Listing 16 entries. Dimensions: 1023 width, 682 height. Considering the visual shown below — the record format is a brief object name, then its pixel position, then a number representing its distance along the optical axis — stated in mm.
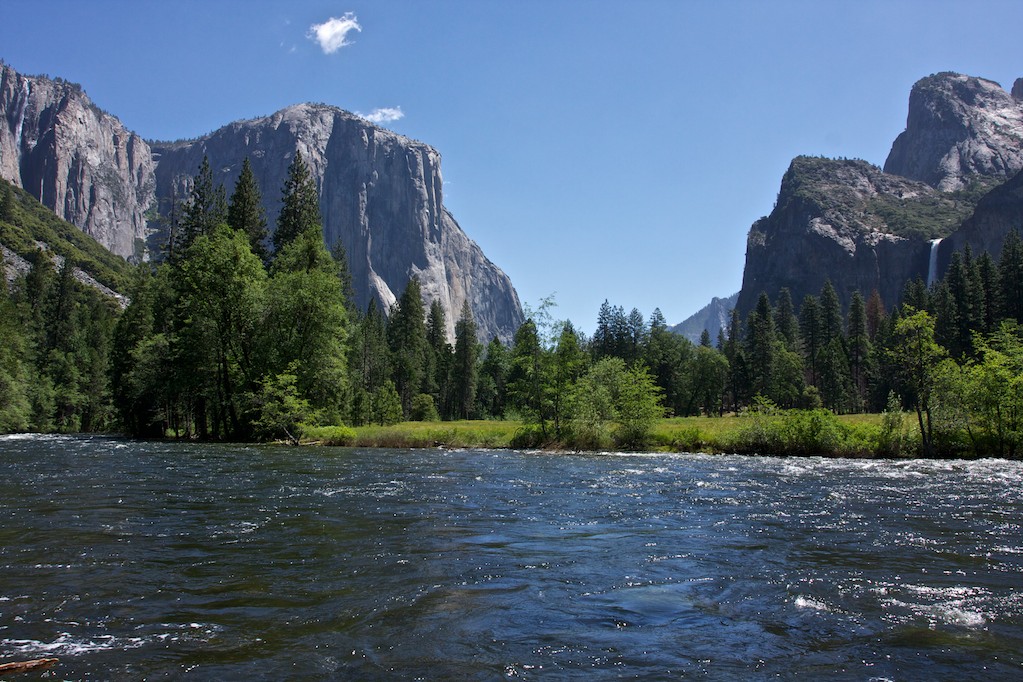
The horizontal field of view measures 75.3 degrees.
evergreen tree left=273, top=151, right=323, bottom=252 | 55938
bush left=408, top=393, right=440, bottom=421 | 88688
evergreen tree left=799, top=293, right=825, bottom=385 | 103562
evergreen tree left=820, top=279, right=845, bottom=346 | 105006
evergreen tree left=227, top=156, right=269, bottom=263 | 52938
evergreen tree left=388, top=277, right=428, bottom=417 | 93125
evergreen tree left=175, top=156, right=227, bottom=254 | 50344
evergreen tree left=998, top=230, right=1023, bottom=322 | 82312
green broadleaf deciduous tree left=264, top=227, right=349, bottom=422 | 38844
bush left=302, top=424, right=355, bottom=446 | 37094
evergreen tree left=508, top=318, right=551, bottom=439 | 40031
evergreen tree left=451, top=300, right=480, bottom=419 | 103062
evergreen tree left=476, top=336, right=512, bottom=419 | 108688
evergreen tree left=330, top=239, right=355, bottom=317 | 64594
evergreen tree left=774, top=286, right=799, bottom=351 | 108375
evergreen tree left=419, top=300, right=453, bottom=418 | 101750
